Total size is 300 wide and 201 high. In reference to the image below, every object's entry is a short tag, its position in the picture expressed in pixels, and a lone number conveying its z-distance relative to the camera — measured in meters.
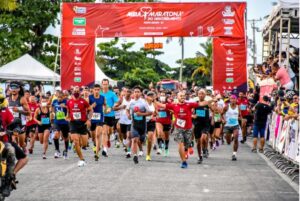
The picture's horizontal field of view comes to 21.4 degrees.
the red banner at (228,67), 30.66
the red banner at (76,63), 31.66
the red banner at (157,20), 31.16
